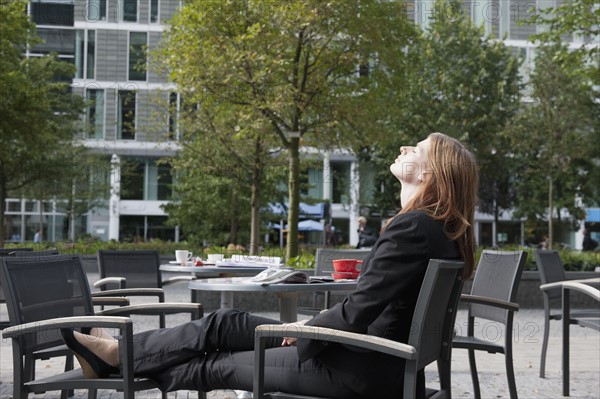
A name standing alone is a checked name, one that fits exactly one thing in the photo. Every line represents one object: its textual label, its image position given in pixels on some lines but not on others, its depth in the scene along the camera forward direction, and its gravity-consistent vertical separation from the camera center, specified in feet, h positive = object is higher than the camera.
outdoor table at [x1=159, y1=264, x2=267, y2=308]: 19.88 -1.49
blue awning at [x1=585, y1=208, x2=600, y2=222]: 175.52 -0.22
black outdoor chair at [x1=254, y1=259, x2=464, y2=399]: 10.29 -1.60
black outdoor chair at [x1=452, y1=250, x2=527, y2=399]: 17.40 -1.93
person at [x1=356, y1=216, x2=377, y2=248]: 75.14 -2.57
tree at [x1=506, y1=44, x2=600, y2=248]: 95.76 +11.01
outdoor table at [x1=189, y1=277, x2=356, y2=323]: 14.58 -1.39
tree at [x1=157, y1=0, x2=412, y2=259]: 55.88 +10.74
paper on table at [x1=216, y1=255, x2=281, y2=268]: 20.39 -1.31
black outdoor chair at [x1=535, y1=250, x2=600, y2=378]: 23.98 -2.09
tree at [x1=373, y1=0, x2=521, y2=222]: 104.06 +15.68
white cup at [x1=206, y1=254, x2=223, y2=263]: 22.21 -1.30
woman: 10.79 -1.67
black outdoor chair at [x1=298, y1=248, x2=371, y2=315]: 22.21 -1.34
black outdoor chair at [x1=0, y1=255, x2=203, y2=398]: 11.57 -1.63
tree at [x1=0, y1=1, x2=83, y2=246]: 63.72 +8.89
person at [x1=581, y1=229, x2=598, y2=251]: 101.82 -3.74
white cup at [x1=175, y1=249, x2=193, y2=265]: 22.26 -1.28
